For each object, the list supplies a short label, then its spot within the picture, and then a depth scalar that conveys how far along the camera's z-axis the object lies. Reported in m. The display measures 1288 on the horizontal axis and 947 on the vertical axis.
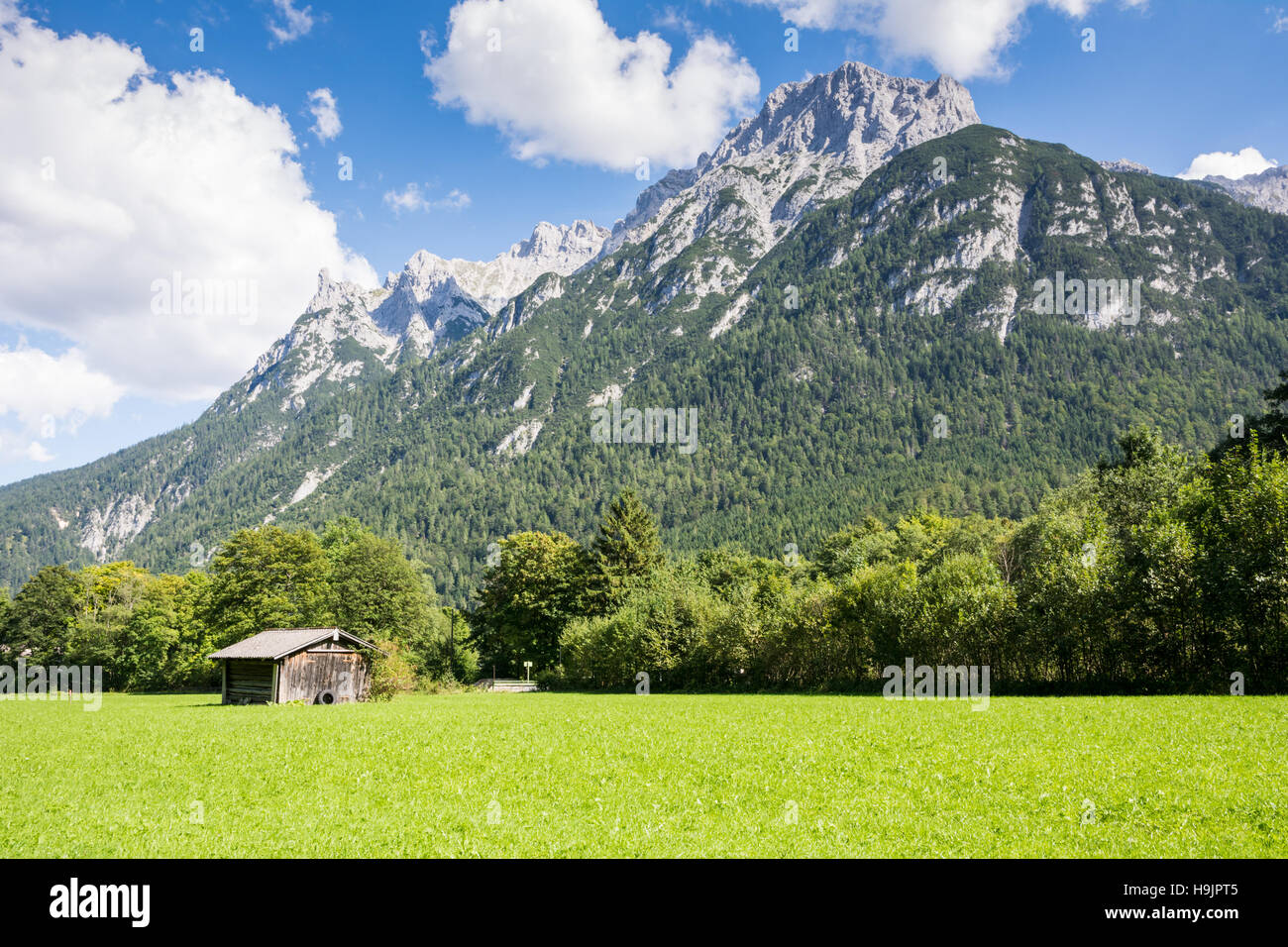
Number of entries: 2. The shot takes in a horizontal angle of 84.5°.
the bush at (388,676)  49.42
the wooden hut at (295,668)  43.38
